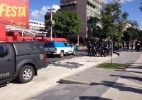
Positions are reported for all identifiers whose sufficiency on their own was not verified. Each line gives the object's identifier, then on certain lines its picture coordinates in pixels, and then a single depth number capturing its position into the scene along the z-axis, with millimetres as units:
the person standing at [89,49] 13156
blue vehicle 12201
